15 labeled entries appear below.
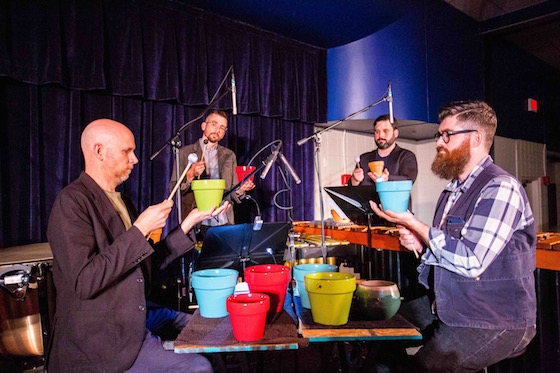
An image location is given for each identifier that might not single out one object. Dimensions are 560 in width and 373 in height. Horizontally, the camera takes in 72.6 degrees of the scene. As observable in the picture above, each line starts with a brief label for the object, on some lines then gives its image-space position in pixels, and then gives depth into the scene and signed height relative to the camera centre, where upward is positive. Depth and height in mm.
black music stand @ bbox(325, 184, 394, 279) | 2096 -10
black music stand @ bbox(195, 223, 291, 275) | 1858 -240
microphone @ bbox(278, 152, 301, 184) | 2022 +156
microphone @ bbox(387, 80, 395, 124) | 2562 +649
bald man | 1459 -374
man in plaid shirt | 1580 -340
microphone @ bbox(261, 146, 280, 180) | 1888 +195
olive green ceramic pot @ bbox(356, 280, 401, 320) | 1376 -381
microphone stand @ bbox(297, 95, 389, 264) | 2131 +333
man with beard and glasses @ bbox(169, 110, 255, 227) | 3461 +368
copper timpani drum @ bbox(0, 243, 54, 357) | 1863 -543
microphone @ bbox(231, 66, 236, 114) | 2253 +640
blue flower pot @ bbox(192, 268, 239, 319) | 1405 -351
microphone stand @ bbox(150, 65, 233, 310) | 2939 -670
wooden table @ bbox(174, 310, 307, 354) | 1187 -456
